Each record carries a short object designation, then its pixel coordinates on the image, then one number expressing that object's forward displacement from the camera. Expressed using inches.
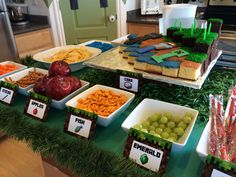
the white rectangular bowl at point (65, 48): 49.1
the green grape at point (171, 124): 29.8
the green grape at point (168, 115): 31.3
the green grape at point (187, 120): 29.7
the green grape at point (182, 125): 29.2
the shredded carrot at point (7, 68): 48.9
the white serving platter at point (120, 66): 34.6
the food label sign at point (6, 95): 39.4
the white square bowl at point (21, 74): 45.0
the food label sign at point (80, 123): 29.9
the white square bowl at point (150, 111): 29.6
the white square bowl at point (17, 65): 46.8
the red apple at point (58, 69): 39.9
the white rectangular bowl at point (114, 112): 31.1
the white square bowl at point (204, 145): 23.7
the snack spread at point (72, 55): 49.6
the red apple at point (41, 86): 37.0
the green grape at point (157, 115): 31.4
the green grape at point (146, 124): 30.1
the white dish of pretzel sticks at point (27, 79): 42.1
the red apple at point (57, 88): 35.4
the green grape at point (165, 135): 27.9
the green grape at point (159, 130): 28.6
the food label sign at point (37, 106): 34.5
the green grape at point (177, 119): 30.6
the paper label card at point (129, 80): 37.4
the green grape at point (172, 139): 27.2
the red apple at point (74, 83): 37.8
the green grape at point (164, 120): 30.3
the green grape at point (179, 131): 28.3
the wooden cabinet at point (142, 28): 100.4
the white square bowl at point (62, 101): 35.4
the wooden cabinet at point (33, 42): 93.3
